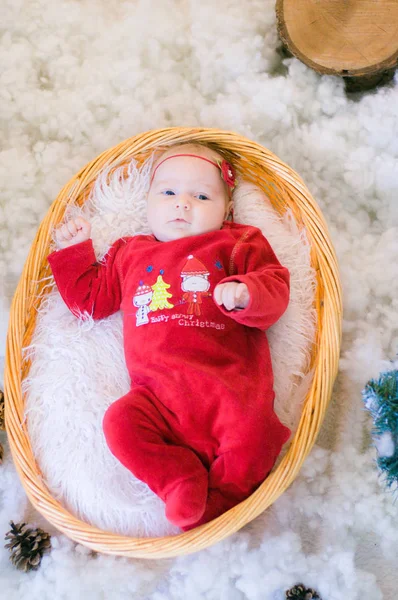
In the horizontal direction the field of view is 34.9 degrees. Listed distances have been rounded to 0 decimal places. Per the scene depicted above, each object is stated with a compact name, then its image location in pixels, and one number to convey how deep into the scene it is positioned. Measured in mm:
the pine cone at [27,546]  1424
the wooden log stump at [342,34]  1672
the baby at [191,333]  1282
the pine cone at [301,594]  1329
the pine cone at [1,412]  1522
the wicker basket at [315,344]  1271
